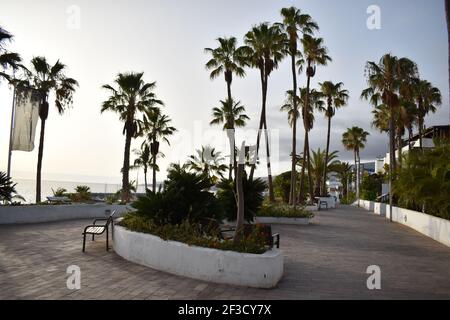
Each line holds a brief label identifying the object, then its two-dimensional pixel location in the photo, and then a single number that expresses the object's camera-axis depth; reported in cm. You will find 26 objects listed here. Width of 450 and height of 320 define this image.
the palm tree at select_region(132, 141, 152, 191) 4612
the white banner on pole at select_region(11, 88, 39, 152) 1805
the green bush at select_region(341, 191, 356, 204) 5423
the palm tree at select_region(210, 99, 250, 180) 3369
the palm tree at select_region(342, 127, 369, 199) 5612
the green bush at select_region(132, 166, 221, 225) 951
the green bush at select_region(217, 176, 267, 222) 1529
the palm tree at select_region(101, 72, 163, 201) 2441
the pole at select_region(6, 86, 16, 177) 1745
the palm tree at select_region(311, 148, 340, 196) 4766
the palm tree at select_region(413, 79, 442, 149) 3143
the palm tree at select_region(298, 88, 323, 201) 3511
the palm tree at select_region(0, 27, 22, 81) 1540
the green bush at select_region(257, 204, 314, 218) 1862
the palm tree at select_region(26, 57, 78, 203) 2234
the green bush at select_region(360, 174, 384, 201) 5065
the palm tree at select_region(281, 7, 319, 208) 2838
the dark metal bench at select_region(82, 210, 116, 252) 952
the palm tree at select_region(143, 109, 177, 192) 3606
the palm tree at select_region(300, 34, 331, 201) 3062
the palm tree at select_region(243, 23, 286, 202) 2669
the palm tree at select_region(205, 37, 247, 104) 2920
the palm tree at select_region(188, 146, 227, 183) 4203
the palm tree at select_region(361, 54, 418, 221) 2278
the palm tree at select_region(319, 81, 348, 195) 4147
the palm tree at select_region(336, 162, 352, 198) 6969
